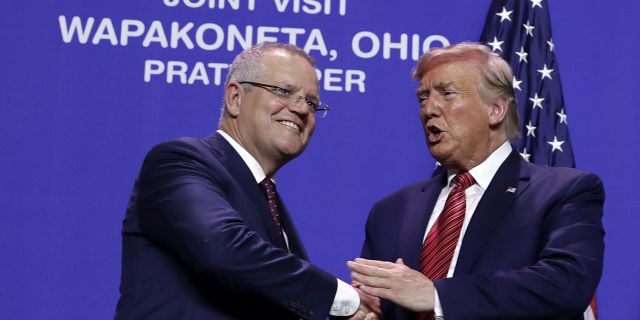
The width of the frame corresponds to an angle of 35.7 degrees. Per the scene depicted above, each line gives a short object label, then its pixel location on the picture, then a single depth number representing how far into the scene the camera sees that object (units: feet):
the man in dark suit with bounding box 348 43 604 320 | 8.87
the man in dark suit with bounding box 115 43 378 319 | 8.29
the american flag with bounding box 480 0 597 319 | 14.34
